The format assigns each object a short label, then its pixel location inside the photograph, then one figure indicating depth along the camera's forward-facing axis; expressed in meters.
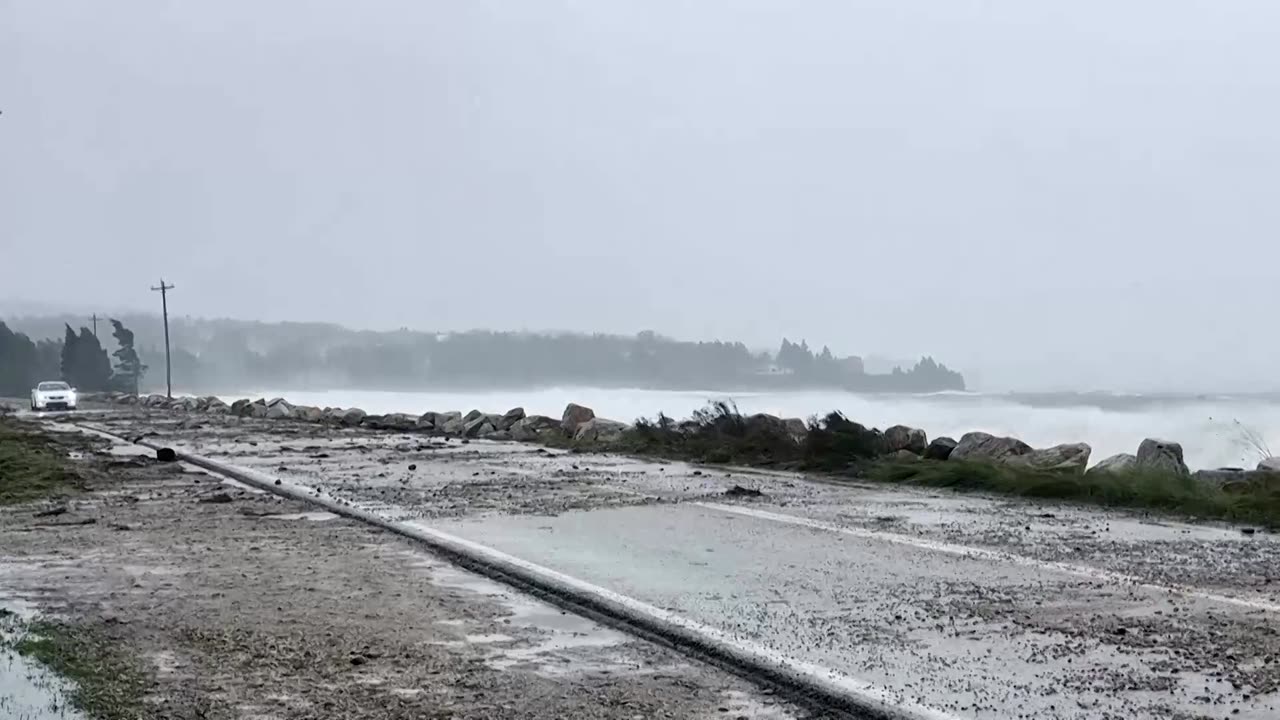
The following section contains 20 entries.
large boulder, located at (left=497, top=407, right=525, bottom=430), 29.86
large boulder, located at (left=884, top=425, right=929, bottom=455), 18.61
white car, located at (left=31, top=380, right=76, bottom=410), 52.03
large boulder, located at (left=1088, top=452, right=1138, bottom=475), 14.22
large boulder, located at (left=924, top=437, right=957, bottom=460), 18.03
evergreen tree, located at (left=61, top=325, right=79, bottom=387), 107.19
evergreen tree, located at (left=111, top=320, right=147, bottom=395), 102.31
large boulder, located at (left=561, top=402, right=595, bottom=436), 28.16
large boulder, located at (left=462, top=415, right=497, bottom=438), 29.25
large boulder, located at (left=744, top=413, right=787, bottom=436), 21.22
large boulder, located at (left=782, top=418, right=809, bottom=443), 21.12
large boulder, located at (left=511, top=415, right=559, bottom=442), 27.91
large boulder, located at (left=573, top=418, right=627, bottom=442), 25.55
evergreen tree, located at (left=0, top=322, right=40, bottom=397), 105.31
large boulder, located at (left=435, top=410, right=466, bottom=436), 30.38
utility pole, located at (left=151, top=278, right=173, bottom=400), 82.19
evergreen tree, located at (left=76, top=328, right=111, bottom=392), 106.94
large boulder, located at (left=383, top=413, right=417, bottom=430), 32.84
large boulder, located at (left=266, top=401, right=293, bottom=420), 43.63
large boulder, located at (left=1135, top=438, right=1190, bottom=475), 14.85
